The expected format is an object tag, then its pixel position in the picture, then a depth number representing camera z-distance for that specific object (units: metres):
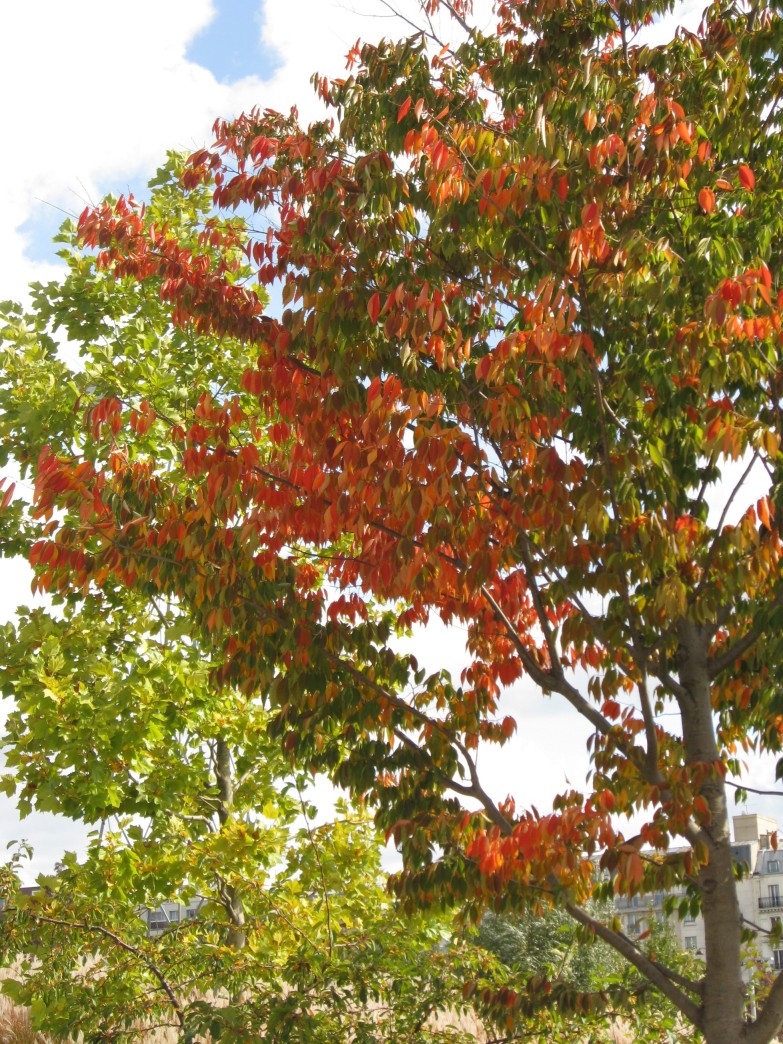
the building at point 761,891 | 88.50
